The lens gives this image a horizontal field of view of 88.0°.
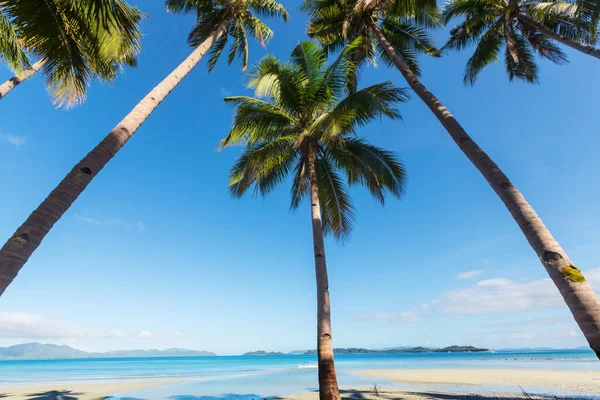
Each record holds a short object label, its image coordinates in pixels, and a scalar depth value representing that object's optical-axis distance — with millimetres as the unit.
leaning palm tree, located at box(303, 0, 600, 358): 3439
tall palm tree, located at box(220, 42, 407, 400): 9266
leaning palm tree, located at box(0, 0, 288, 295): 3020
